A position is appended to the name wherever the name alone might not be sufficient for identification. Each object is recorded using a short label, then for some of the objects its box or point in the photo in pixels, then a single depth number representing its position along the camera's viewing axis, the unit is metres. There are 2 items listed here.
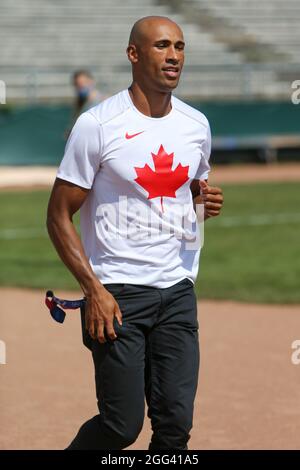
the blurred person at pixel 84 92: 34.09
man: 9.35
